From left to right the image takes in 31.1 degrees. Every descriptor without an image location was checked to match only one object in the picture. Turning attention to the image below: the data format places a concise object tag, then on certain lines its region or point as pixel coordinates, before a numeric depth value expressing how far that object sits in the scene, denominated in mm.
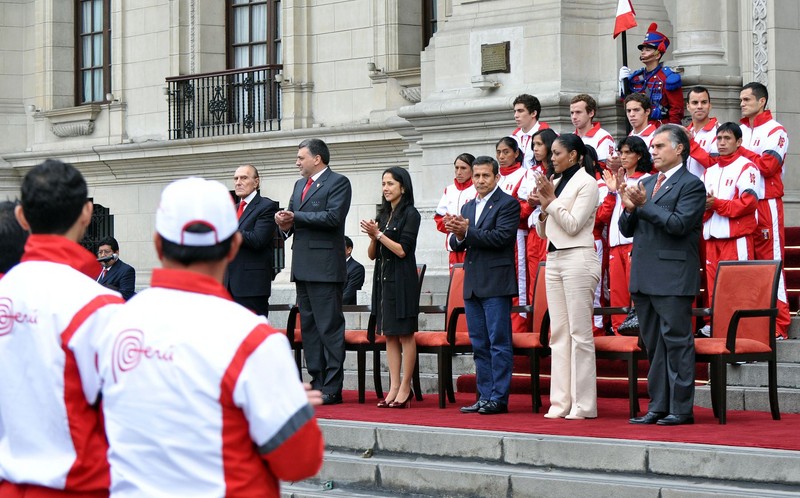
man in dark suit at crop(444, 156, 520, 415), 9828
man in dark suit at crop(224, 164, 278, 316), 10859
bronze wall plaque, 14195
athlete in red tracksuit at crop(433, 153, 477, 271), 12430
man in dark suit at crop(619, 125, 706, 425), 8820
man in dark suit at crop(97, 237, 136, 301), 15055
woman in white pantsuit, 9352
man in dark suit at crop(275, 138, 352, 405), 10695
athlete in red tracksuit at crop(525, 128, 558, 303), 11562
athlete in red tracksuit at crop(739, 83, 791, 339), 10867
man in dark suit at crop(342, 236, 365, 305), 14070
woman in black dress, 10305
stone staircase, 7554
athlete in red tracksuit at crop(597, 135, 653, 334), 10922
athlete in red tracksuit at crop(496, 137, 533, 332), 11766
